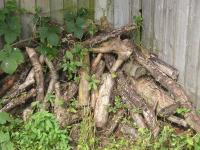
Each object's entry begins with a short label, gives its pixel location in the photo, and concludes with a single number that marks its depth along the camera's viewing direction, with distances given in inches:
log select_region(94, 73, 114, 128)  228.0
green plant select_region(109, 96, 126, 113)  232.1
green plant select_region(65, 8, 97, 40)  252.4
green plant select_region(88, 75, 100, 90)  235.1
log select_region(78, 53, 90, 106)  233.1
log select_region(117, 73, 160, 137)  222.8
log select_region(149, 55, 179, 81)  235.3
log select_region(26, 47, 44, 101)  235.5
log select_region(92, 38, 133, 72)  245.3
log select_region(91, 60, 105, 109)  234.1
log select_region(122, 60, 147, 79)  240.9
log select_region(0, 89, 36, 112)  230.5
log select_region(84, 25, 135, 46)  253.5
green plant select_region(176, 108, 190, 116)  222.8
